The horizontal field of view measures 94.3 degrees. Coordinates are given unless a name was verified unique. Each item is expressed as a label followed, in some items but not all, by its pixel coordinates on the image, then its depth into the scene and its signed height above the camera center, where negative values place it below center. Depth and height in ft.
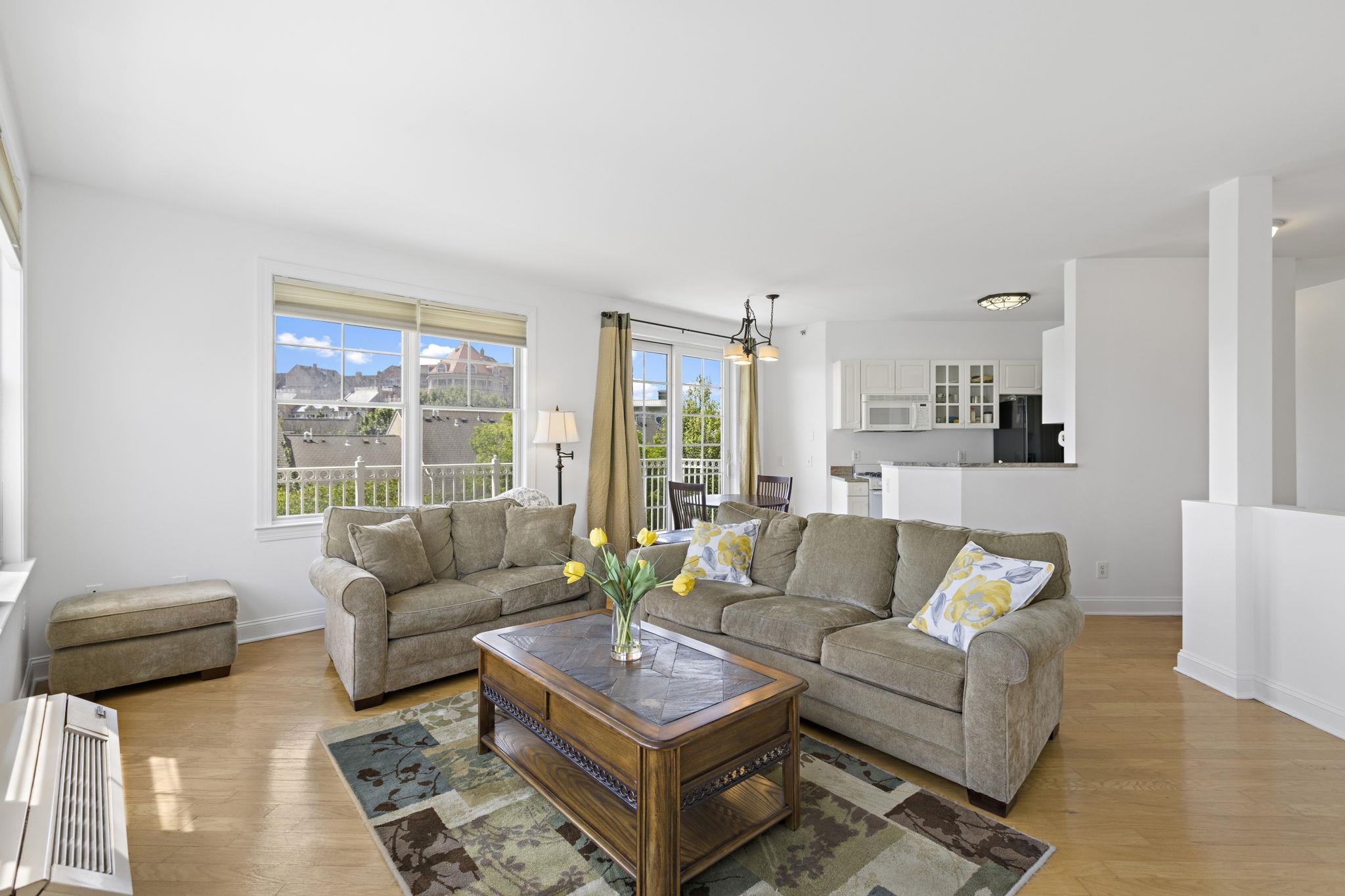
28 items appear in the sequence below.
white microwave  22.20 +1.36
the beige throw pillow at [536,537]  13.17 -1.84
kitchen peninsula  15.46 -1.13
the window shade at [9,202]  7.93 +3.37
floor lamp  16.67 +0.61
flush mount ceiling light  18.72 +4.56
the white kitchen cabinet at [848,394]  22.24 +2.04
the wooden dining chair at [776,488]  18.19 -1.10
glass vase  7.47 -2.27
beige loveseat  9.84 -2.65
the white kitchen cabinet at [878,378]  22.20 +2.60
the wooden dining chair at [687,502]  17.57 -1.48
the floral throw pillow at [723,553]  11.79 -1.96
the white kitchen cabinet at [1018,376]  21.98 +2.64
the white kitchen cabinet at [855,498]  21.24 -1.62
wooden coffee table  5.57 -2.95
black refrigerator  20.65 +0.55
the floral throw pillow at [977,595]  7.89 -1.87
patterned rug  5.89 -4.06
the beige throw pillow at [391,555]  11.04 -1.87
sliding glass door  21.47 +1.16
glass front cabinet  22.22 +1.99
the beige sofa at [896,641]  7.00 -2.59
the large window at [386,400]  13.62 +1.23
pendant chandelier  16.79 +2.77
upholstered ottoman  9.62 -3.02
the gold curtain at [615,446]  18.69 +0.16
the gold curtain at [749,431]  23.72 +0.78
